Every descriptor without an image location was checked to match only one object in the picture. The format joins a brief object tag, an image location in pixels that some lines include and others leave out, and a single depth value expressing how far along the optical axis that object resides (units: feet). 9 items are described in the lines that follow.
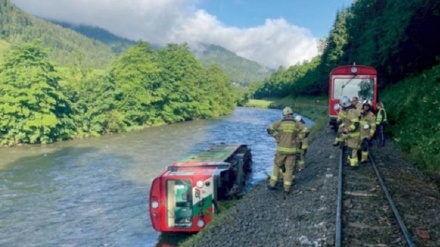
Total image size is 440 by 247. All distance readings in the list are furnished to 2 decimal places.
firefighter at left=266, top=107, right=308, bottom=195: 40.32
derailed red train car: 46.50
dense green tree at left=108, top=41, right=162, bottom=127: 187.11
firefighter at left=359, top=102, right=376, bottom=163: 50.29
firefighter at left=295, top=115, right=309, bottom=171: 40.56
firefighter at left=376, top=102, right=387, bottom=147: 63.05
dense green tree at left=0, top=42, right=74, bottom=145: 135.33
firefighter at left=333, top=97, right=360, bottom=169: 48.26
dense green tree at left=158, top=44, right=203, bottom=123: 221.05
